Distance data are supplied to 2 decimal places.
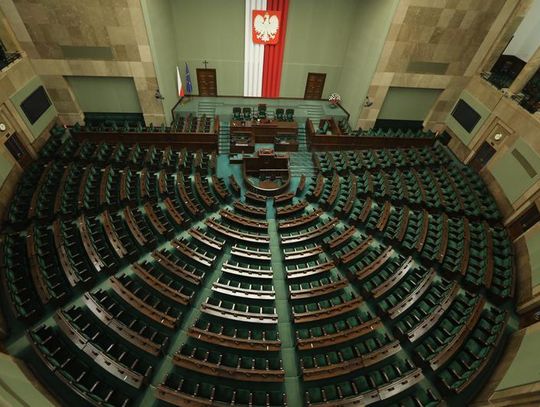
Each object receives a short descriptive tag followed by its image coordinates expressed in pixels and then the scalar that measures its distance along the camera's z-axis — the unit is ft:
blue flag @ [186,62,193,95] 43.34
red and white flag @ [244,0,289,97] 39.17
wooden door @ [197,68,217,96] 44.32
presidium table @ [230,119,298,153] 40.01
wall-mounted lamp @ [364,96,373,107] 39.82
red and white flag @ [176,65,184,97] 43.14
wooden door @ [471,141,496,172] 34.45
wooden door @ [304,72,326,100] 46.14
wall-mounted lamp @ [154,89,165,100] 36.81
